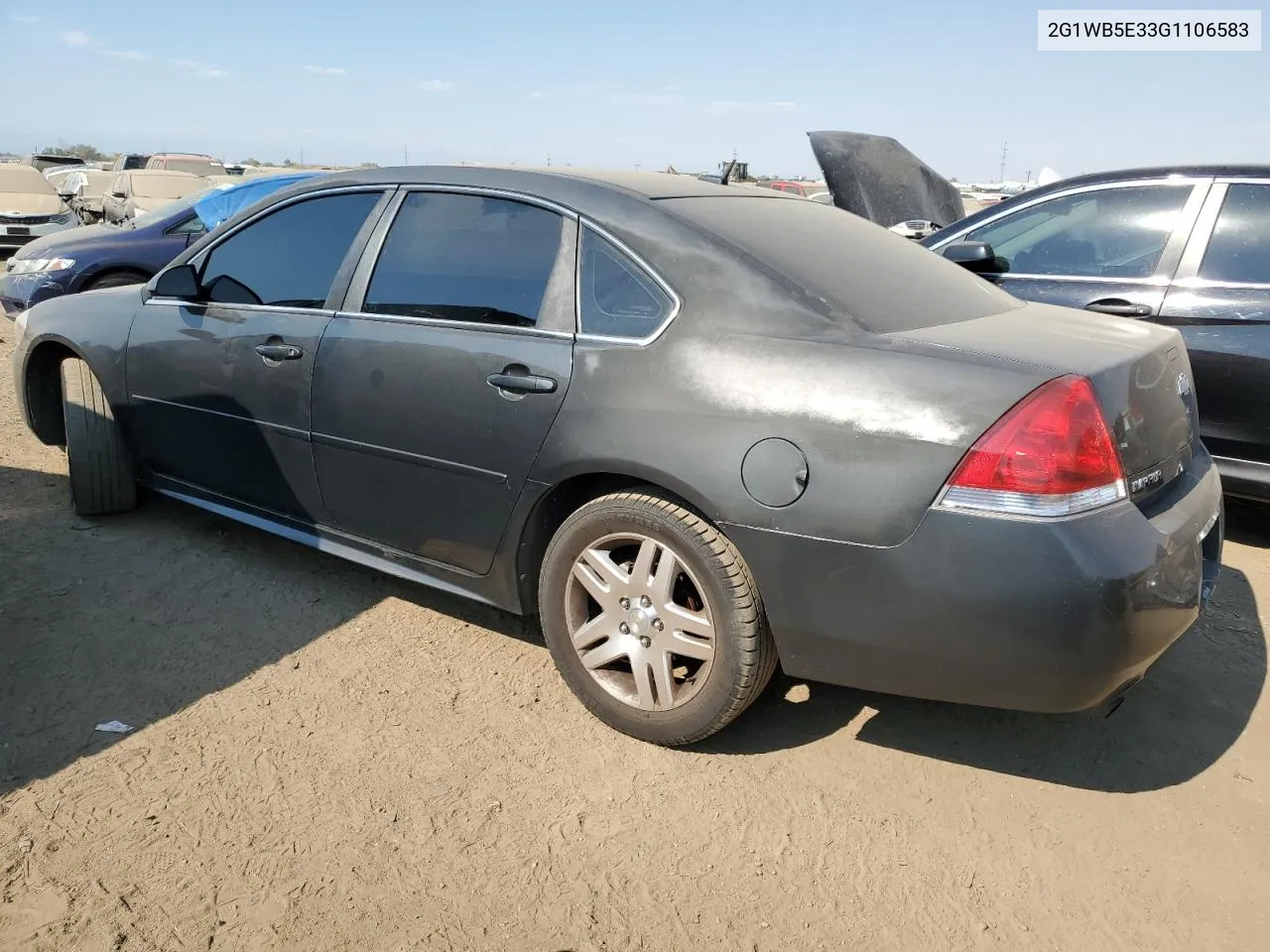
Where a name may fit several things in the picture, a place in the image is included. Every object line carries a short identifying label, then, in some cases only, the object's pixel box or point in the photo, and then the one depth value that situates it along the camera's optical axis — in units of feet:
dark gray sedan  7.62
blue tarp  29.17
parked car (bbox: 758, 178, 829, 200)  79.60
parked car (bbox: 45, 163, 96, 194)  83.51
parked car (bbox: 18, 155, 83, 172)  98.37
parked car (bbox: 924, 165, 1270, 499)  13.55
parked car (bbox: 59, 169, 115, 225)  57.77
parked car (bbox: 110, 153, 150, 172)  99.50
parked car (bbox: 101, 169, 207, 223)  43.34
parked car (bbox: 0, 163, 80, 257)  50.52
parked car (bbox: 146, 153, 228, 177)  93.04
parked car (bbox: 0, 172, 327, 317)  27.20
